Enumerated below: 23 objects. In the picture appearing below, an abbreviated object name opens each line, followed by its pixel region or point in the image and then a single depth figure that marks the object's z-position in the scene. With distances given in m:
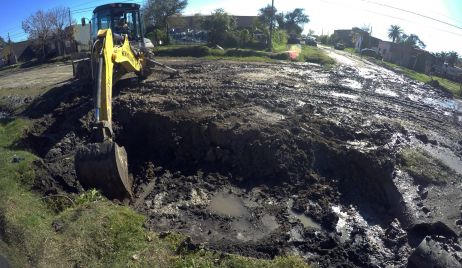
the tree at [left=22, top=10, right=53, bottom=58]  36.38
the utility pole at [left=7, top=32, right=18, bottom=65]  37.47
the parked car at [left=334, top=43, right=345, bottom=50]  45.17
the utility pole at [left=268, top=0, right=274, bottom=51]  29.73
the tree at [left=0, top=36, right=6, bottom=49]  44.38
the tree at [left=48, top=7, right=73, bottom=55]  35.31
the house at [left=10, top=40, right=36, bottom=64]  39.53
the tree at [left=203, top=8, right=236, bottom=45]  30.73
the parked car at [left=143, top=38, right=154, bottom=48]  16.08
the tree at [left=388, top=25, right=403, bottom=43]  61.25
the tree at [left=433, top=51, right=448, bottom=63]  35.40
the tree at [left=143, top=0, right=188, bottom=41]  40.00
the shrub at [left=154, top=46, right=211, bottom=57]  26.44
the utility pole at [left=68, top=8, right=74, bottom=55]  33.19
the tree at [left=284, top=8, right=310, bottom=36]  57.14
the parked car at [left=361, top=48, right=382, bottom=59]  39.53
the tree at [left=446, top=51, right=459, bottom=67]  38.54
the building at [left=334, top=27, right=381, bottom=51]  47.41
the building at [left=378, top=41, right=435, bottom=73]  33.97
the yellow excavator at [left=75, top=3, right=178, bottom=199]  6.81
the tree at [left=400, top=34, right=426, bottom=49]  55.94
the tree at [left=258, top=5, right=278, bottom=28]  40.06
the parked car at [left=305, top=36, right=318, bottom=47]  44.25
